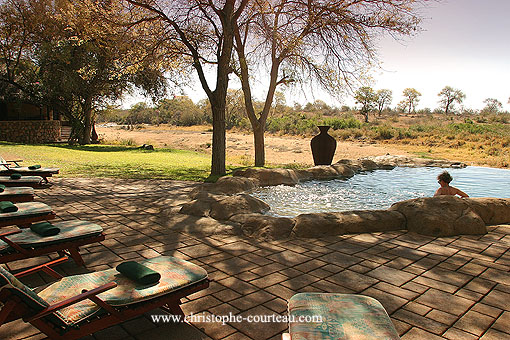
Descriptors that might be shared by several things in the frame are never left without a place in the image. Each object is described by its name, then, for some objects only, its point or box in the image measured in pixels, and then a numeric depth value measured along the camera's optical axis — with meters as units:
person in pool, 6.24
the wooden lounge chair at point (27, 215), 3.81
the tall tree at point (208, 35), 9.73
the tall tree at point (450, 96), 58.53
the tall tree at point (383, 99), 55.98
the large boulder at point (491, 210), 5.14
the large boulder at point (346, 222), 4.61
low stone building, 20.50
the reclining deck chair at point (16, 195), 4.96
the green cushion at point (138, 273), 2.42
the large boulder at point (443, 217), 4.68
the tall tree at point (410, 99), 61.59
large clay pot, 12.59
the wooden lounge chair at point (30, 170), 7.18
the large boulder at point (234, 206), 5.36
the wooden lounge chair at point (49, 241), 3.08
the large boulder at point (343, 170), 10.87
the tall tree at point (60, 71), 18.73
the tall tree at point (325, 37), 9.94
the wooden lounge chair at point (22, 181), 6.19
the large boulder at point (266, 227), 4.52
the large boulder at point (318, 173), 10.28
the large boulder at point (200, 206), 5.45
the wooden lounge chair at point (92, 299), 1.96
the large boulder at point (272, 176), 9.33
